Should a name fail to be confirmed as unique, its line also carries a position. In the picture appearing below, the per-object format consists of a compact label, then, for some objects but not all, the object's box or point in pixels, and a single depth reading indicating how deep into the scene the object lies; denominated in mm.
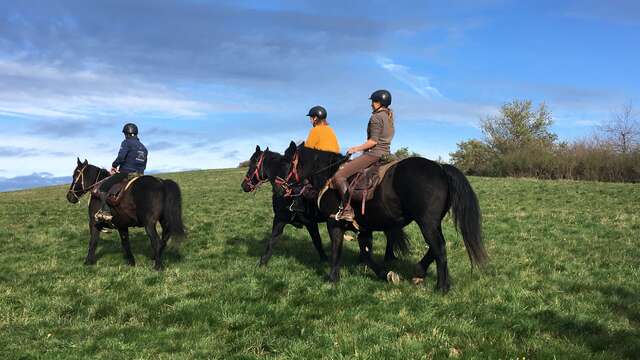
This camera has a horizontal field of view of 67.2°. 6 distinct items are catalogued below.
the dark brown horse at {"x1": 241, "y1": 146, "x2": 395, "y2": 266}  10648
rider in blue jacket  12055
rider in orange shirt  10344
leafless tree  46388
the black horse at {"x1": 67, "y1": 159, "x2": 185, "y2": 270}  10828
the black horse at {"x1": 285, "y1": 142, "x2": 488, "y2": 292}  8281
